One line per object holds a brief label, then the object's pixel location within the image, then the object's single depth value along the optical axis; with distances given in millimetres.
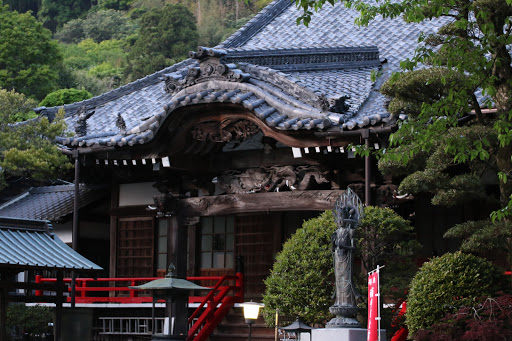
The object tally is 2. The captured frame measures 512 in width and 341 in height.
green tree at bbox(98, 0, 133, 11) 68750
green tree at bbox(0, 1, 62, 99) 44625
